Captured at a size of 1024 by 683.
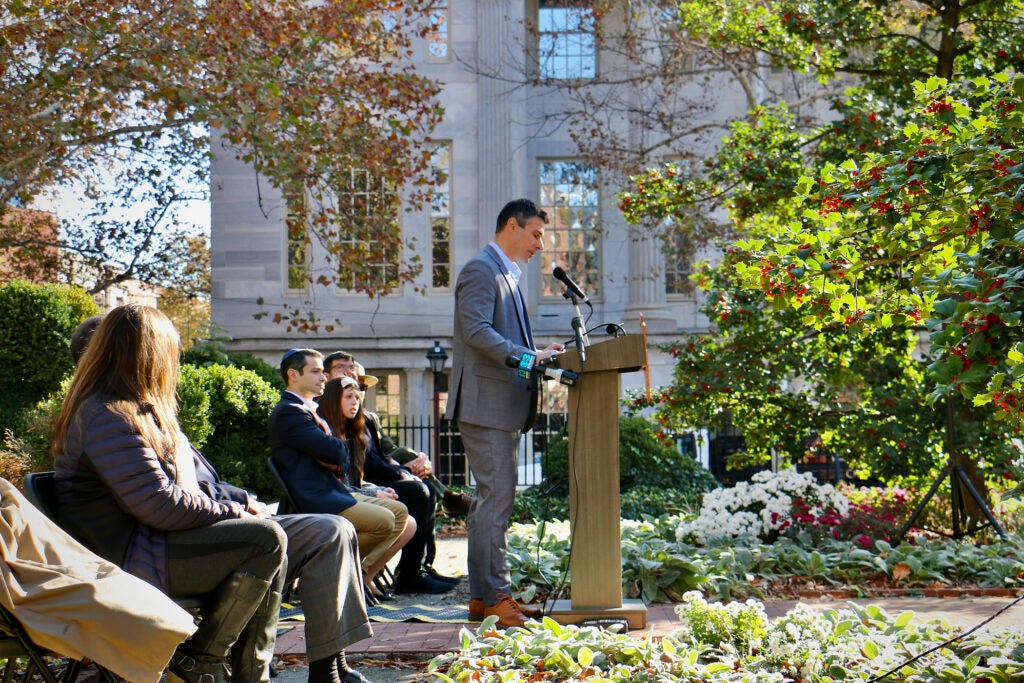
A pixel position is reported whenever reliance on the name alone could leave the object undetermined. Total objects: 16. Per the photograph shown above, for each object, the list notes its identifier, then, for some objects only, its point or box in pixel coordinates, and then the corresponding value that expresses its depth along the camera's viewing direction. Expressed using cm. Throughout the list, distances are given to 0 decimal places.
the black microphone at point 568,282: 529
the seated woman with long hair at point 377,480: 697
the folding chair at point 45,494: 360
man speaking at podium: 550
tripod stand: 820
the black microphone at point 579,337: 523
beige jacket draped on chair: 304
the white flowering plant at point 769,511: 824
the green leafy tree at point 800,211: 899
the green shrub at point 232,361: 1667
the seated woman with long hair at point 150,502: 362
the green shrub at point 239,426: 1416
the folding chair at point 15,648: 307
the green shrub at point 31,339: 1156
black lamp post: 1586
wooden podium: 541
